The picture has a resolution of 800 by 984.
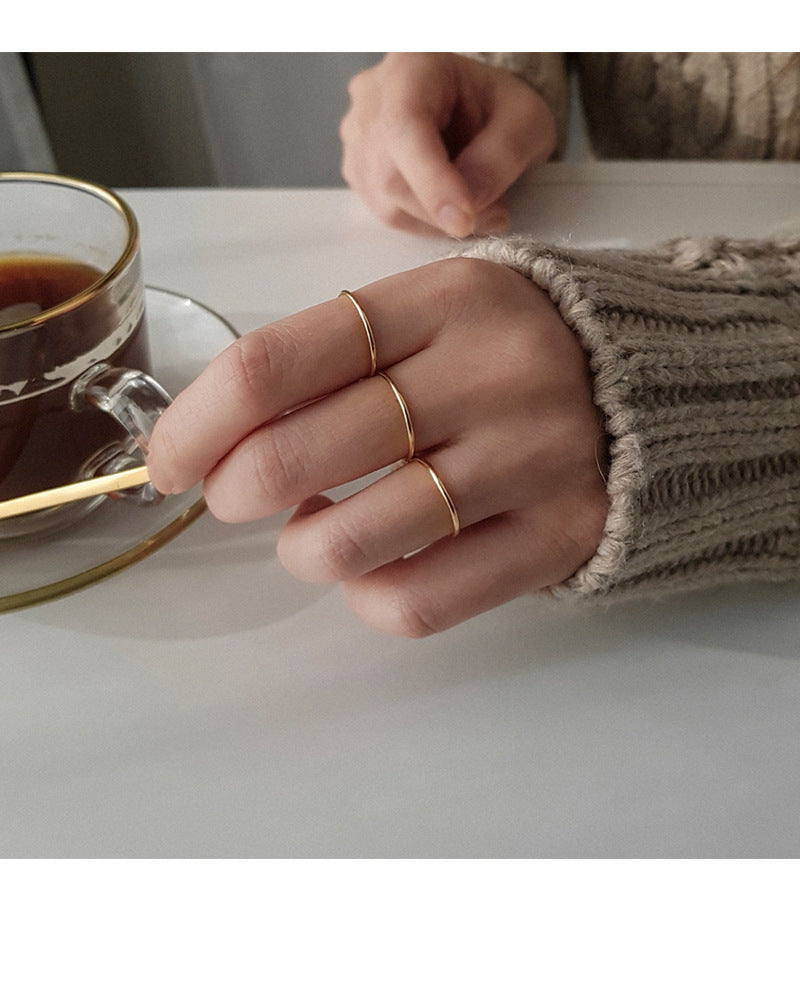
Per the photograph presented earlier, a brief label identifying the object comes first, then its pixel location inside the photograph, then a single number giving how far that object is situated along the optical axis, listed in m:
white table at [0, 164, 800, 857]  0.29
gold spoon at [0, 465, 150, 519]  0.33
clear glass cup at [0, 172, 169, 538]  0.32
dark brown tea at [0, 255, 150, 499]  0.32
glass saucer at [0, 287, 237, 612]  0.33
